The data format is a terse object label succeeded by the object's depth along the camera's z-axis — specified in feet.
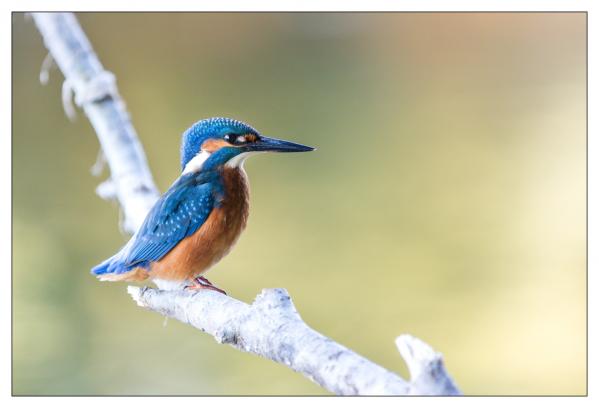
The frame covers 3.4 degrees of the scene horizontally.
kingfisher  19.24
